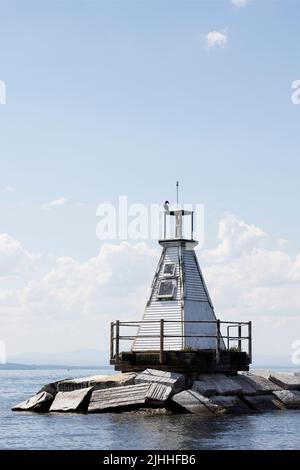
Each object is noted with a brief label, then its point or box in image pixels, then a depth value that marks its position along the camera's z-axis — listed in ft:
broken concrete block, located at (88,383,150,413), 129.18
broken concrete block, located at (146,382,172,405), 127.66
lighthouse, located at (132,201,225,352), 143.43
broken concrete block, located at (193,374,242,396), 132.57
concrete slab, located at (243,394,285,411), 138.21
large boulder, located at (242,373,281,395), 144.25
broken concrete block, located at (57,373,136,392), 133.08
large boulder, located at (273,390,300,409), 144.05
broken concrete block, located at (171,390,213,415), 127.65
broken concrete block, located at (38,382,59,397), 140.56
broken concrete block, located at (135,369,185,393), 130.52
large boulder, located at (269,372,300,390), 149.05
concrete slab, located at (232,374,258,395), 139.95
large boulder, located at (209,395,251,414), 131.13
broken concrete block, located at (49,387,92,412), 132.46
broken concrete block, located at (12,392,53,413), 136.96
